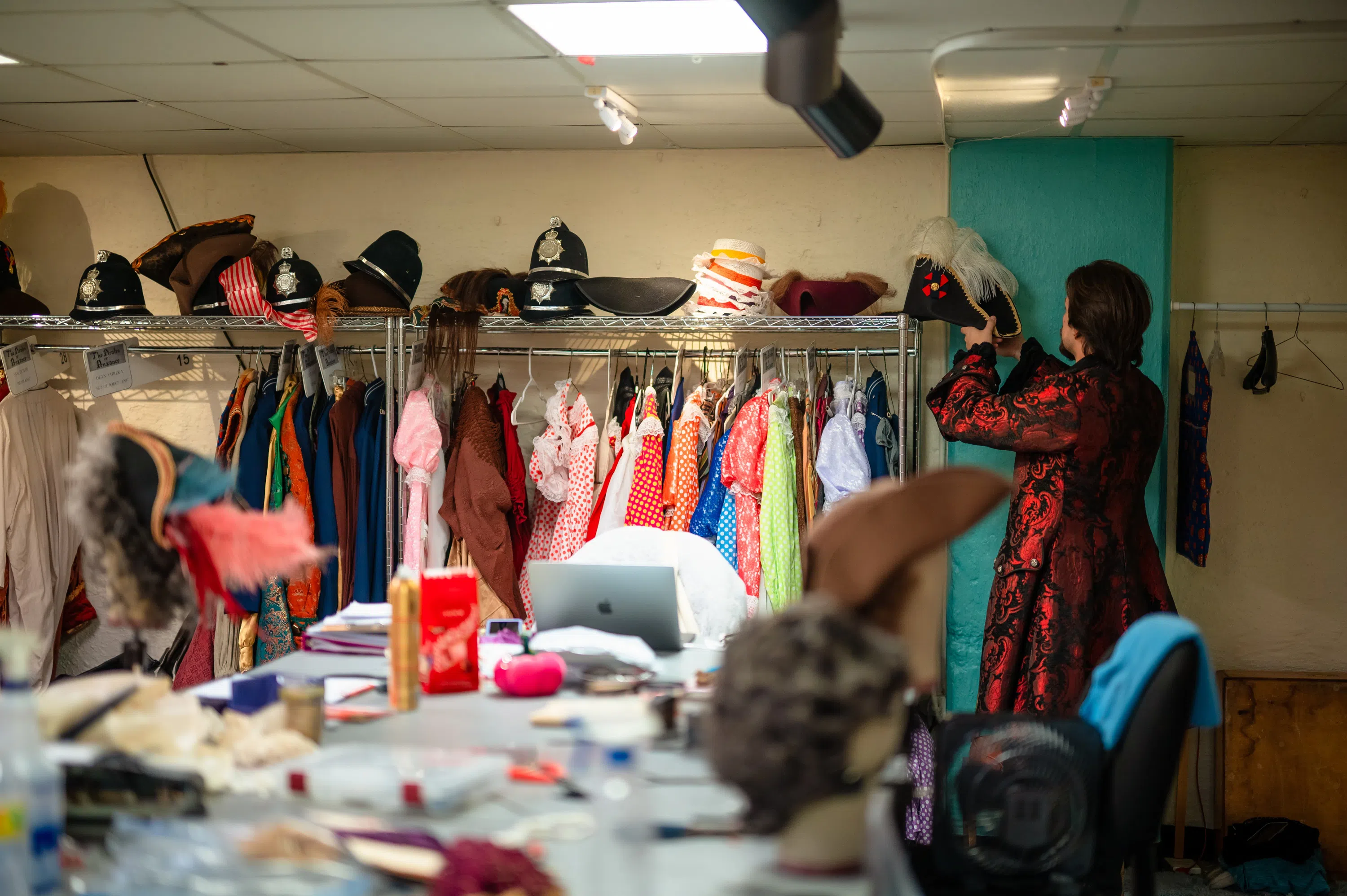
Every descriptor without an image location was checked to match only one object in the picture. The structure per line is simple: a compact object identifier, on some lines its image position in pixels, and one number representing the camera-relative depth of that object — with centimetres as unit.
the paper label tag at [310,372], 439
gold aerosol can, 208
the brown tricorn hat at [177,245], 439
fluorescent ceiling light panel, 291
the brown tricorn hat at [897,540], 155
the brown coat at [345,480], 423
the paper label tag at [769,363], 422
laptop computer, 264
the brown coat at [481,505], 412
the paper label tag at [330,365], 442
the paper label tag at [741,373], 418
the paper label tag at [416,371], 421
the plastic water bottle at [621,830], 131
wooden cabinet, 407
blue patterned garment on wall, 407
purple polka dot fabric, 361
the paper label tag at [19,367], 456
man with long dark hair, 334
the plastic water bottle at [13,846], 127
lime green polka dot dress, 390
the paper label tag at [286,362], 444
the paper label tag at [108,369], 449
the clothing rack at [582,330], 401
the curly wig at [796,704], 129
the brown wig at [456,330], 421
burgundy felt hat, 407
